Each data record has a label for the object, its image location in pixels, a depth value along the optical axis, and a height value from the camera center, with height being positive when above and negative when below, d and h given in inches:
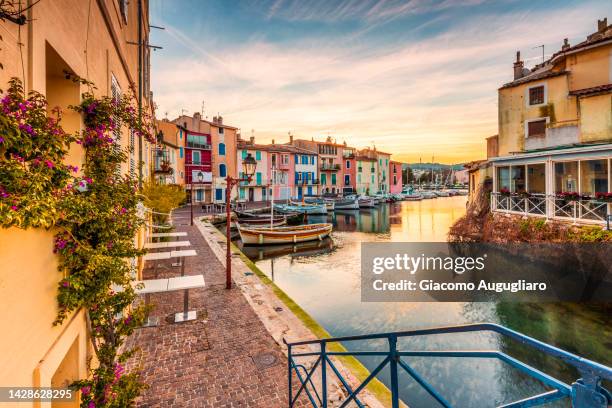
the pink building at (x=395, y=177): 3085.6 +201.6
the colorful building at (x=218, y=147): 1679.4 +303.9
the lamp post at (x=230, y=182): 401.7 +25.2
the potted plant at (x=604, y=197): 465.5 -6.8
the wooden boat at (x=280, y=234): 927.7 -112.8
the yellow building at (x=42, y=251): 90.2 -15.6
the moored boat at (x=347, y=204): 1977.0 -44.8
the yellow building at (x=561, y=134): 551.5 +142.1
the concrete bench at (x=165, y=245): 449.9 -66.2
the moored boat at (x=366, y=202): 2127.1 -36.2
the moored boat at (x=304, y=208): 1566.9 -54.4
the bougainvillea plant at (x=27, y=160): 74.8 +12.3
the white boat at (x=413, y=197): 2883.9 -8.3
